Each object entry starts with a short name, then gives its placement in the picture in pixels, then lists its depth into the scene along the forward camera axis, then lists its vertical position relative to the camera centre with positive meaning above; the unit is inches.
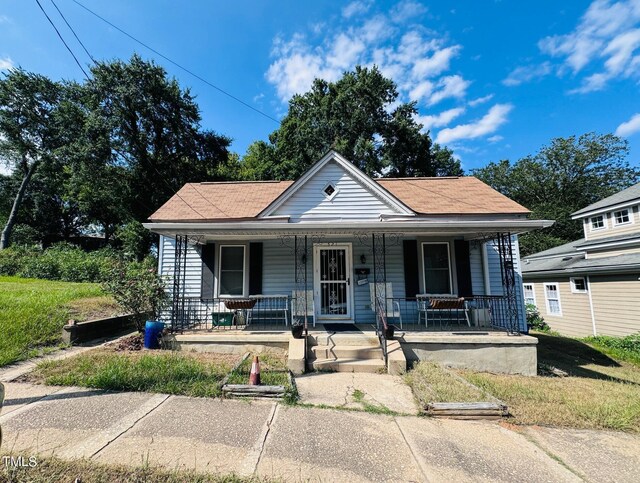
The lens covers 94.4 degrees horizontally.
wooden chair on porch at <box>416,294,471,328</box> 273.0 -23.6
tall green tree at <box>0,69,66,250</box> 978.7 +564.4
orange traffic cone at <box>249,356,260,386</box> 184.0 -54.2
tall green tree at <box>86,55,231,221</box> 873.5 +501.0
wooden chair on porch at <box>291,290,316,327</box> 289.6 -17.2
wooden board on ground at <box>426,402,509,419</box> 159.2 -67.6
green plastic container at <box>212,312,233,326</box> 306.8 -32.4
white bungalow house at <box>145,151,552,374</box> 295.3 +24.2
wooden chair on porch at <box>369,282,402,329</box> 296.7 -17.2
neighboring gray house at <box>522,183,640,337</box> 451.5 +10.8
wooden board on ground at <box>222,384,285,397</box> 173.9 -60.2
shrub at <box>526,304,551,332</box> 601.0 -76.8
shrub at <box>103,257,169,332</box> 284.8 -1.7
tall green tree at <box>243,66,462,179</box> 962.1 +505.5
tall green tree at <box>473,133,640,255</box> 1133.7 +435.1
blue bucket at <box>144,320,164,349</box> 258.5 -40.1
